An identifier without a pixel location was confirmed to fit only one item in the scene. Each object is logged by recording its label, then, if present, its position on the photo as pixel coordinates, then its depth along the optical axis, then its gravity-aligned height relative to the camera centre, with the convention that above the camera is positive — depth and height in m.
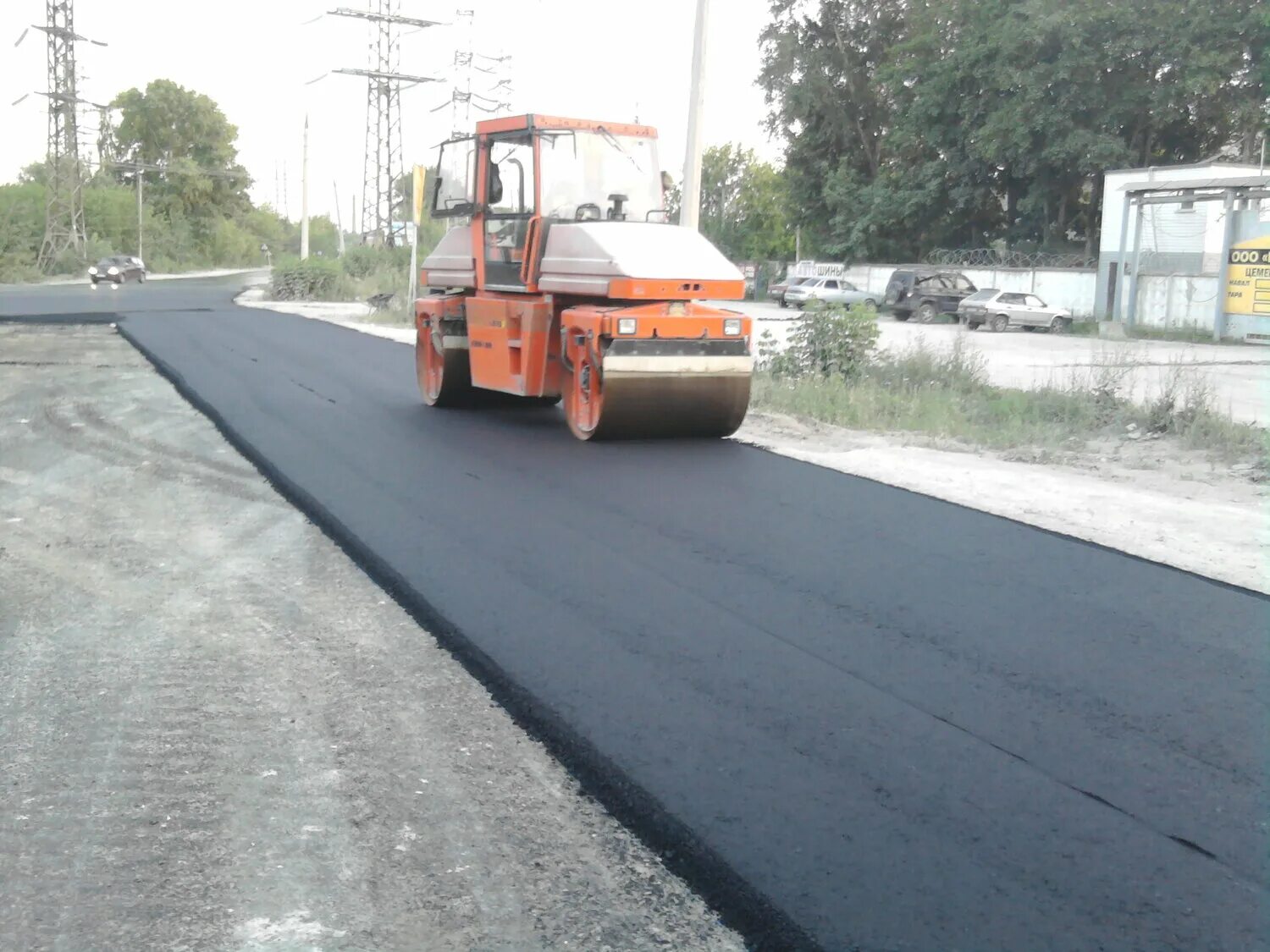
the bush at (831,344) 15.86 -0.61
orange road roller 10.79 -0.04
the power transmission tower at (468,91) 52.17 +7.61
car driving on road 55.47 -0.20
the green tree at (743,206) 67.00 +4.12
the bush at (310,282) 43.25 -0.31
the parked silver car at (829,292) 43.59 -0.02
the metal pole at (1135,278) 34.16 +0.64
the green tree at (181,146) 95.19 +8.64
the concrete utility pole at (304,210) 48.12 +2.22
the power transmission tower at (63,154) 57.59 +4.93
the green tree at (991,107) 41.19 +6.47
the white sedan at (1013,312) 36.56 -0.37
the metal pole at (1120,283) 35.31 +0.50
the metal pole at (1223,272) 30.48 +0.76
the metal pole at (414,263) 28.00 +0.27
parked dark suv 40.19 +0.06
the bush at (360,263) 44.28 +0.34
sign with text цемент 29.97 +0.64
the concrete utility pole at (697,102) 16.30 +2.22
